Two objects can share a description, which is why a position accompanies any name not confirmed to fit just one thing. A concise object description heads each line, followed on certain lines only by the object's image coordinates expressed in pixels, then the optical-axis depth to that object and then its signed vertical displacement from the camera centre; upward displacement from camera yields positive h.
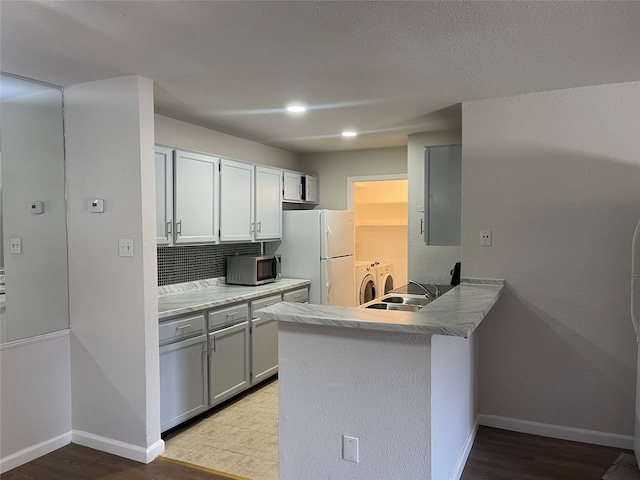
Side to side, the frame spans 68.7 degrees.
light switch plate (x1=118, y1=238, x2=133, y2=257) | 2.83 -0.12
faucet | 3.51 -0.54
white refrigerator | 4.80 -0.27
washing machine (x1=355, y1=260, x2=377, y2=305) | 5.53 -0.68
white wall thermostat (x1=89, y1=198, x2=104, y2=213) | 2.91 +0.14
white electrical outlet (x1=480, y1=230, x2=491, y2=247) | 3.27 -0.09
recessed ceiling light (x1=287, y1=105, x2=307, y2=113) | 3.46 +0.88
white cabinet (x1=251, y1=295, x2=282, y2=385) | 3.96 -1.05
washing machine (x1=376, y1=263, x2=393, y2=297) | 6.11 -0.71
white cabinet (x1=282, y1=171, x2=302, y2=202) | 5.01 +0.43
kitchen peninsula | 2.01 -0.75
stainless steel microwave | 4.36 -0.41
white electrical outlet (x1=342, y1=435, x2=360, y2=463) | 2.14 -1.03
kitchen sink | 3.19 -0.55
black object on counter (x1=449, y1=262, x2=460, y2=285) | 3.99 -0.43
